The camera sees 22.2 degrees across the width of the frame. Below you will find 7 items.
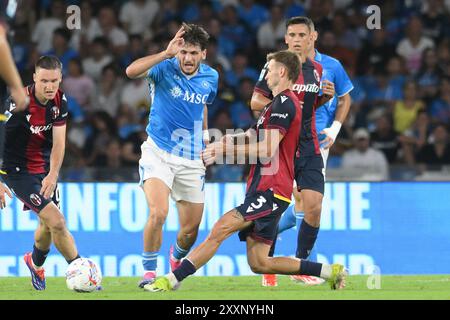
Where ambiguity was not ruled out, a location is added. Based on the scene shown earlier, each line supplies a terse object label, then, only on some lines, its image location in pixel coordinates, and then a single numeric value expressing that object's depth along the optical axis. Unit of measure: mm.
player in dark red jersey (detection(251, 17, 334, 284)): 10539
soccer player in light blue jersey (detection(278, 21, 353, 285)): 11117
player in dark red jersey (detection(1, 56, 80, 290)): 9961
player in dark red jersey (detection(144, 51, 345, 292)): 9203
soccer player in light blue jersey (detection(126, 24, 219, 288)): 10109
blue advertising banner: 13531
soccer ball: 9656
